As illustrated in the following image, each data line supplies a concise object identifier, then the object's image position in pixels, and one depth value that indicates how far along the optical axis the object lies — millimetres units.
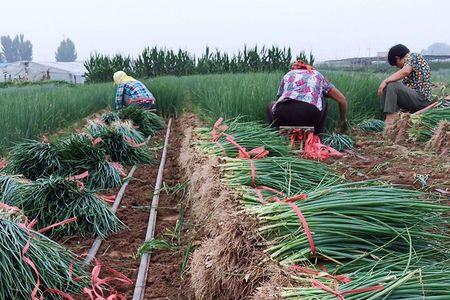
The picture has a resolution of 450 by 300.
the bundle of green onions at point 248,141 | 3508
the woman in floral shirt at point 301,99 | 4426
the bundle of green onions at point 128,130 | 5557
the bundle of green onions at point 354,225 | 1771
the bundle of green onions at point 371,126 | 6051
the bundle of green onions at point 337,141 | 4711
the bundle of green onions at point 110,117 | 6292
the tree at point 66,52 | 93938
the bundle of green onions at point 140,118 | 6793
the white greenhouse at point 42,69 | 35812
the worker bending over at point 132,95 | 7782
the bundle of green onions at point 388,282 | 1381
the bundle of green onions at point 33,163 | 4000
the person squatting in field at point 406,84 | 5867
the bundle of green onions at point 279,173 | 2639
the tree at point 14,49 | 87106
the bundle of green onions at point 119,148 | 5020
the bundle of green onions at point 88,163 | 4121
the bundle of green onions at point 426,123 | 4988
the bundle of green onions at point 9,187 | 3127
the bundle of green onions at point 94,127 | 5199
